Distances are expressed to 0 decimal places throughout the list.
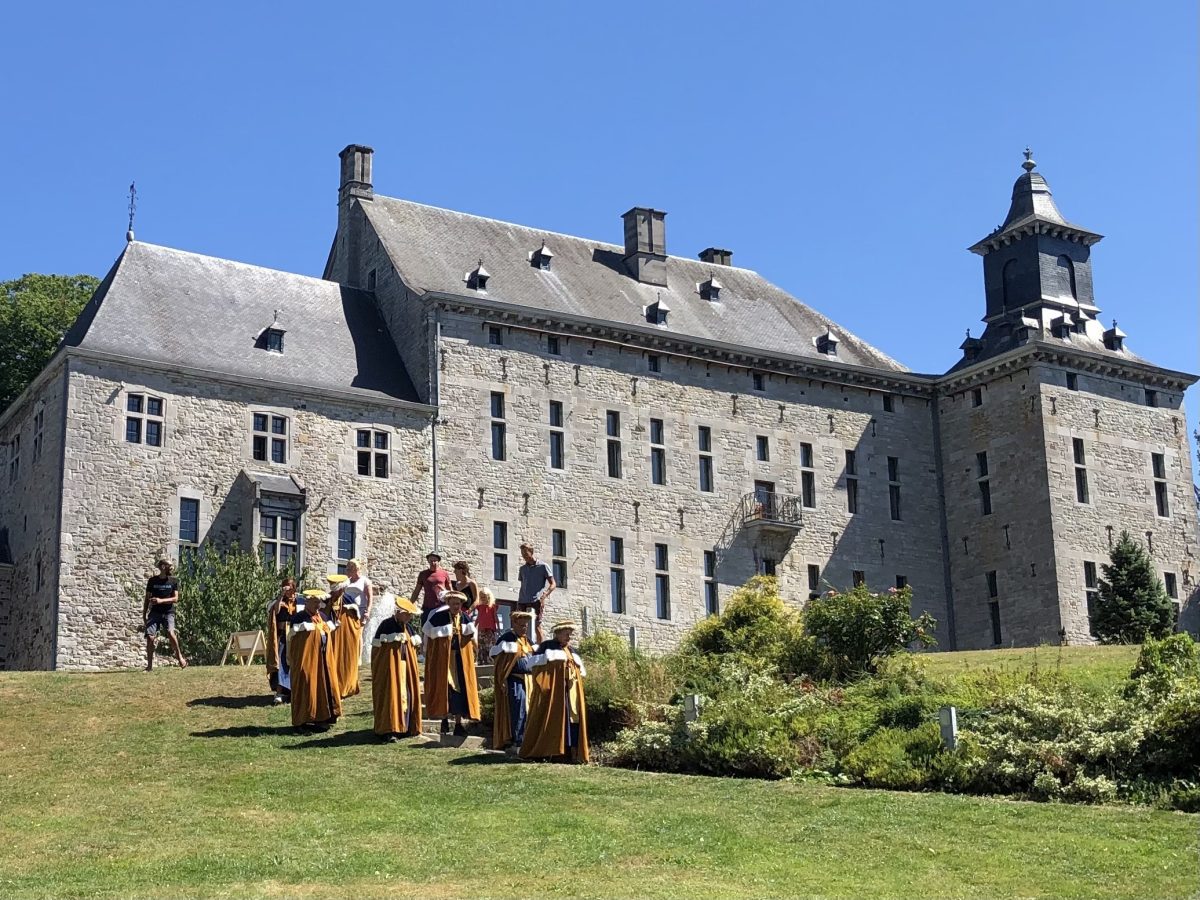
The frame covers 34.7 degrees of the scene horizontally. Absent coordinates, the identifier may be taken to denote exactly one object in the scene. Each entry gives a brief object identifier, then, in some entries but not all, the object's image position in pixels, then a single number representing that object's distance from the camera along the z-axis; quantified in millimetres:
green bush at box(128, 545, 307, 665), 35750
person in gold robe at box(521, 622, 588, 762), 21016
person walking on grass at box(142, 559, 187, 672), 27906
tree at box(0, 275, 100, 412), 48688
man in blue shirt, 25938
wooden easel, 30328
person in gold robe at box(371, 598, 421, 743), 21984
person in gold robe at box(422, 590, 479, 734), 22438
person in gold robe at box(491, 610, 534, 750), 21656
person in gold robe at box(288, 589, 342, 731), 22406
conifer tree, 44312
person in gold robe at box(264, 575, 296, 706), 24438
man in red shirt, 25625
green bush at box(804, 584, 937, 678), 27141
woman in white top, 23906
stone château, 40094
